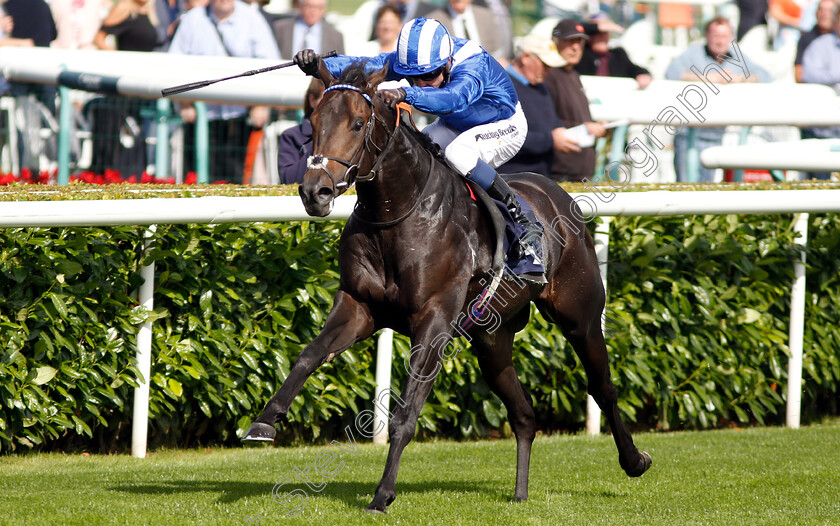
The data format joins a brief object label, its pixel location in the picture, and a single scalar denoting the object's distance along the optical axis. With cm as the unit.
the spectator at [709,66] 1967
